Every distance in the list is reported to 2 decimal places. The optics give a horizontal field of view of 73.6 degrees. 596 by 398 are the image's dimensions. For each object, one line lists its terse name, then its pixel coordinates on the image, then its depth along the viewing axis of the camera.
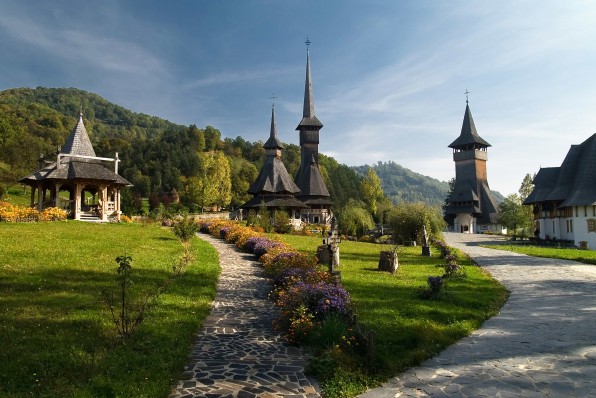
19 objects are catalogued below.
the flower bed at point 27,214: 22.91
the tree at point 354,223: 38.84
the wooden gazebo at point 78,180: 28.53
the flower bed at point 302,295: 7.75
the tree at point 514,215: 55.34
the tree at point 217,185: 59.44
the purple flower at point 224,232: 27.11
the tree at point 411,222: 31.73
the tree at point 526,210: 56.22
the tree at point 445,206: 70.39
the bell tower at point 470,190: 65.31
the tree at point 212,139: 110.85
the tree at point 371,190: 78.56
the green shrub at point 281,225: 34.91
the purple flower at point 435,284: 11.34
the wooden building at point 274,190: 42.47
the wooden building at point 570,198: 38.06
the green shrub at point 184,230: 20.44
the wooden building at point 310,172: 49.06
